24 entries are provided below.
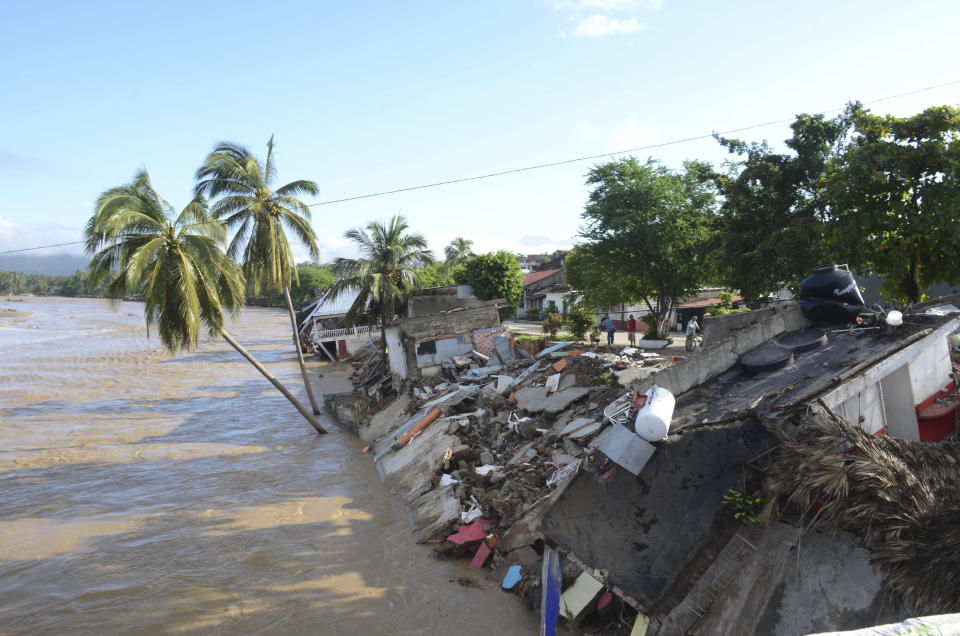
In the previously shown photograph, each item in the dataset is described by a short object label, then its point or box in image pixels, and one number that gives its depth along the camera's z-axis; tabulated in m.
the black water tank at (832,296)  8.12
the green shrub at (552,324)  22.28
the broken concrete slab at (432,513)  8.41
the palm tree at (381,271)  23.50
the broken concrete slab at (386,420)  15.05
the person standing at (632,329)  20.25
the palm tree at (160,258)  12.47
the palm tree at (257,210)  15.68
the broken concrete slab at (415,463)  10.34
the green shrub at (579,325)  20.29
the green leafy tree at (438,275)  26.46
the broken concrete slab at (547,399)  10.50
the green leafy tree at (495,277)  31.67
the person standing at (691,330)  18.73
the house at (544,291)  44.75
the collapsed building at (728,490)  4.21
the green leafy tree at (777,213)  14.22
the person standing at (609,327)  20.17
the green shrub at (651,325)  22.16
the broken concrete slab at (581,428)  8.64
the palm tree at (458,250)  49.34
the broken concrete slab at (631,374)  10.39
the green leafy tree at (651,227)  20.44
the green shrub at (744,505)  4.82
